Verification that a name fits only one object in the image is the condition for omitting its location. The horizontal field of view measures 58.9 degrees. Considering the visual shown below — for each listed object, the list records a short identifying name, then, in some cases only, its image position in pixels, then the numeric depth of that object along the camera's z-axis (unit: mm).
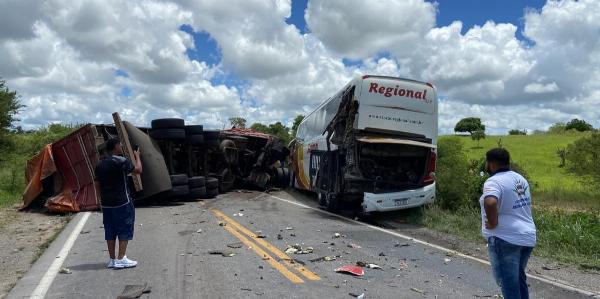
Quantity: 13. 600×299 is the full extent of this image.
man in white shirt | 4383
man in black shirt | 7000
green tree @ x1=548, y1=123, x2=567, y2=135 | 87700
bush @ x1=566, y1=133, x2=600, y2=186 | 20922
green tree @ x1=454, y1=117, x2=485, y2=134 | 102112
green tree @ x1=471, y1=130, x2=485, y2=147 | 65625
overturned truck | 13422
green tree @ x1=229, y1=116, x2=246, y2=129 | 49788
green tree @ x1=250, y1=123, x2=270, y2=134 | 42469
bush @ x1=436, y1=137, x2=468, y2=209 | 13711
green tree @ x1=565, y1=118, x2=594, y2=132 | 92962
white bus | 12078
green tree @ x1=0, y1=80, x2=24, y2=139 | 28281
